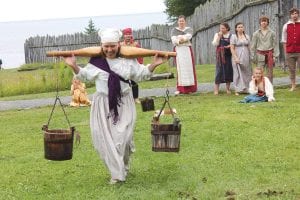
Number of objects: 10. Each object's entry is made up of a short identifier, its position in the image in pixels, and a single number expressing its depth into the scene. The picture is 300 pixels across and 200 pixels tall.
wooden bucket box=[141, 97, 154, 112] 10.84
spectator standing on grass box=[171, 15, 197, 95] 15.82
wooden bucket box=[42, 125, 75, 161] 7.79
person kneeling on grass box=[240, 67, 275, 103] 13.95
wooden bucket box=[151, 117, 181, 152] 7.76
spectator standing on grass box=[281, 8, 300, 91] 15.38
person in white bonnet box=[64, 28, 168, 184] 7.88
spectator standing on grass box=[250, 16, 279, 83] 15.30
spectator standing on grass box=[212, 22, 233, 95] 15.80
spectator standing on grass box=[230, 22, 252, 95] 15.65
